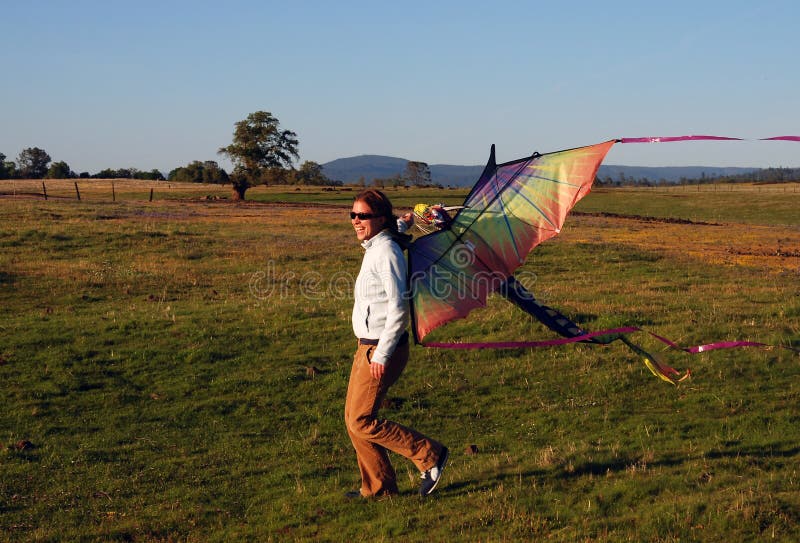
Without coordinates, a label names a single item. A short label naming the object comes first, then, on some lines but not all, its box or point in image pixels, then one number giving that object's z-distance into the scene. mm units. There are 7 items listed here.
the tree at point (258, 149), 89312
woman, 6109
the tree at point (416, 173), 132875
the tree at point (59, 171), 130975
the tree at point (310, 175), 117394
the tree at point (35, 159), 155375
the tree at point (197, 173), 135625
